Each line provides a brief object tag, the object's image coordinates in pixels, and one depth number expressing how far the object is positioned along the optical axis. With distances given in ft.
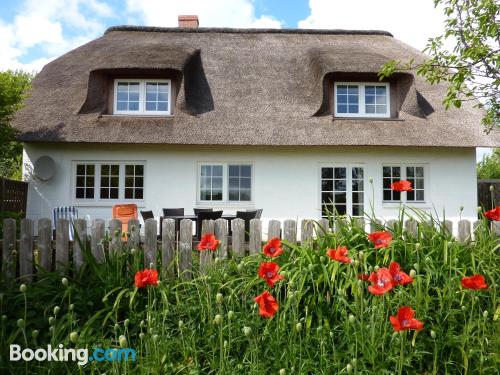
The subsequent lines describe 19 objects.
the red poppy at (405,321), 5.89
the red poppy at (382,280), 6.61
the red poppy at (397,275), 6.93
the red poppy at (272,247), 8.34
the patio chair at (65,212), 29.12
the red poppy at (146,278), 7.22
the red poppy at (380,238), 8.23
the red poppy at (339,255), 7.54
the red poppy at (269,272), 7.36
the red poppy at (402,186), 10.00
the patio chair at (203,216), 22.68
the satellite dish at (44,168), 32.19
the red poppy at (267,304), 6.40
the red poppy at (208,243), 8.77
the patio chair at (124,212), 26.63
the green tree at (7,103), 28.25
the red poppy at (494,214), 9.18
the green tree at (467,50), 19.20
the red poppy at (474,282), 7.07
